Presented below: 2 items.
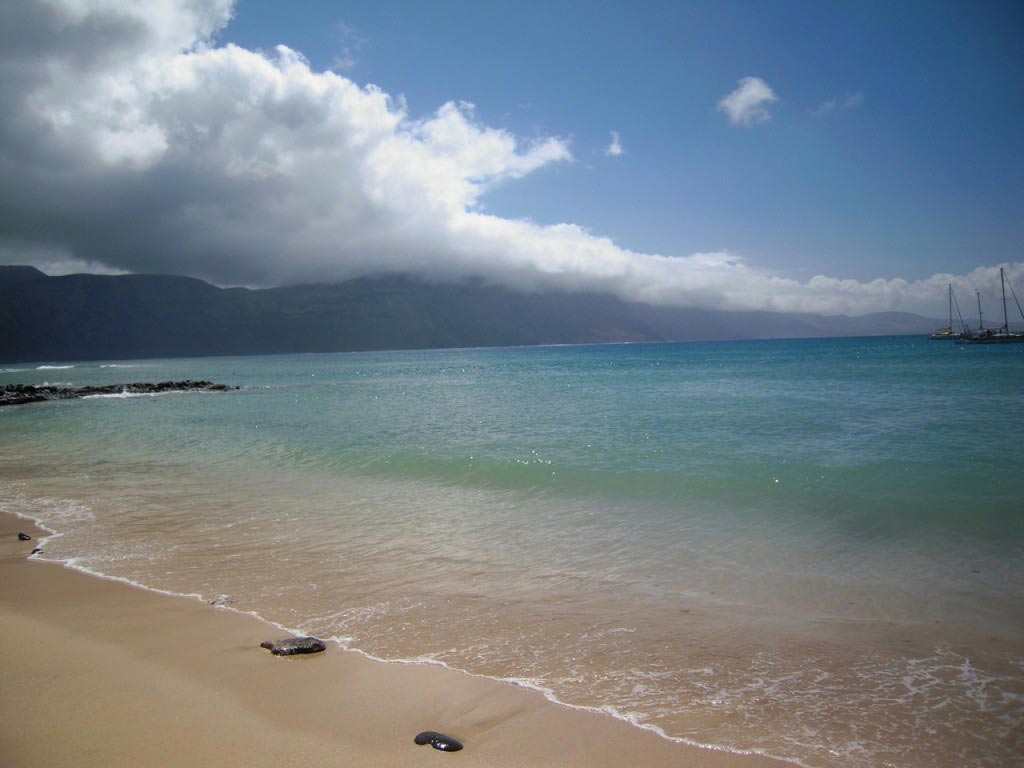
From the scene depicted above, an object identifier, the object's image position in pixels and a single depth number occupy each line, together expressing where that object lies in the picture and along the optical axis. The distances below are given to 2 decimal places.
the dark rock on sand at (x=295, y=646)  5.42
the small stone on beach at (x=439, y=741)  3.91
